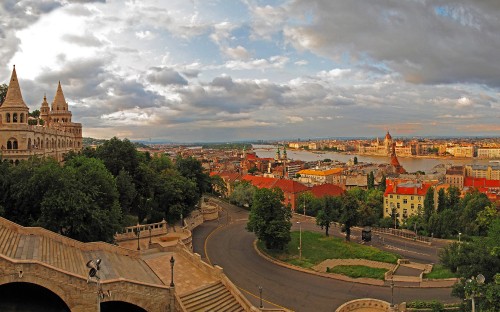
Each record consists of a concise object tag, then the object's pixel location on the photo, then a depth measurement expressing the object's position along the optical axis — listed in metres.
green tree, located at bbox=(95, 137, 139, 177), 38.16
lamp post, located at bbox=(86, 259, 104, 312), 14.39
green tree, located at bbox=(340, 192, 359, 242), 39.03
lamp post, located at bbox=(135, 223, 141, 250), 30.25
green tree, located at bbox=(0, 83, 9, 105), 48.22
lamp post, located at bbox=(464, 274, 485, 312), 13.90
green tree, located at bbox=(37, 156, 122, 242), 23.41
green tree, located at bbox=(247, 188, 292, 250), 34.74
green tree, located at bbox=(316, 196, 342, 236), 40.53
